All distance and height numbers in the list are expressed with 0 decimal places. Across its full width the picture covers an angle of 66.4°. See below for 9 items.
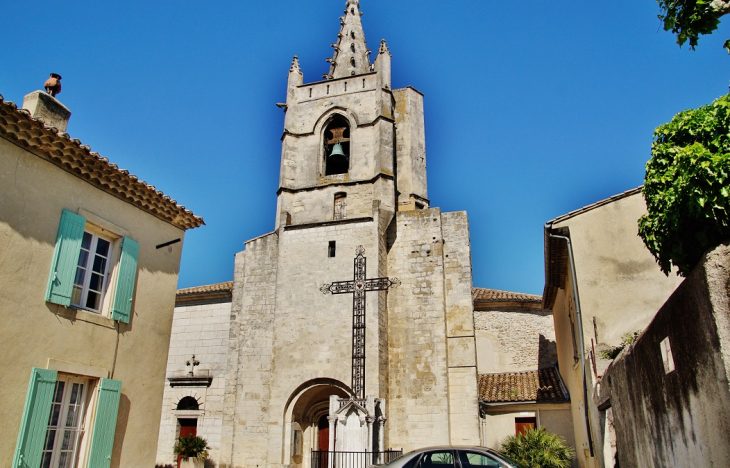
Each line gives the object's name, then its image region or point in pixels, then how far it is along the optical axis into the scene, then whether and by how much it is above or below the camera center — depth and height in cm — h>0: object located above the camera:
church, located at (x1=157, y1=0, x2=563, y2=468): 1656 +390
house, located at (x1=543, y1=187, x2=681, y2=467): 1100 +299
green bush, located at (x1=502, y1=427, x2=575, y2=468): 1372 -27
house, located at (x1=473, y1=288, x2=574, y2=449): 1708 +248
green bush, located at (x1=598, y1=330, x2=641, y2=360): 1049 +160
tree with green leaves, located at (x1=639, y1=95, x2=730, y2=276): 459 +206
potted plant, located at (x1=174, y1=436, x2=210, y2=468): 1739 -50
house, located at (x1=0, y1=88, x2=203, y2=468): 727 +185
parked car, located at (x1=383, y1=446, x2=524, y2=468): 762 -28
